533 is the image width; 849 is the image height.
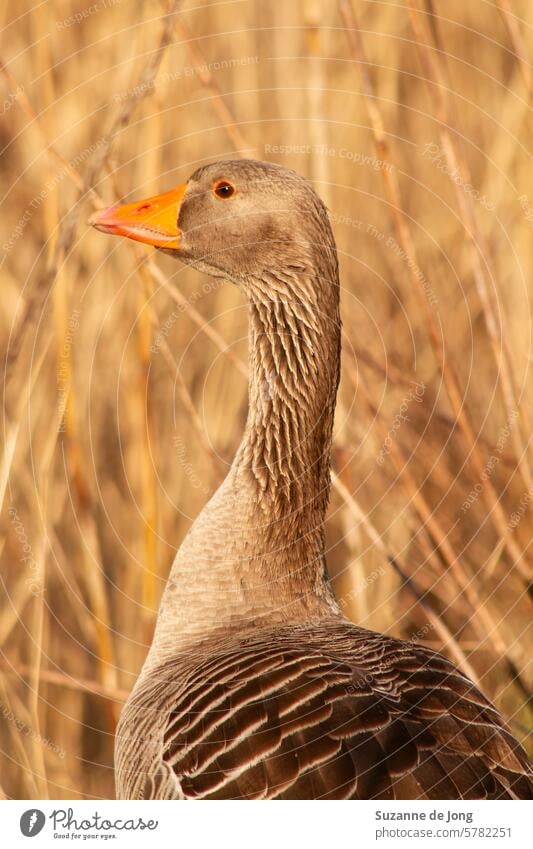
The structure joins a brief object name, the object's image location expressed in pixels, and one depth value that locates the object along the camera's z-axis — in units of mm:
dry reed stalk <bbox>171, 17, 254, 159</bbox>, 6172
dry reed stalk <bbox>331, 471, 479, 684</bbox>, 6277
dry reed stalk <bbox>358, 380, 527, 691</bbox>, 6641
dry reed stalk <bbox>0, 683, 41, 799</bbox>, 6594
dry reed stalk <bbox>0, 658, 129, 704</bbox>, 6792
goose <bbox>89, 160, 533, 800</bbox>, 4367
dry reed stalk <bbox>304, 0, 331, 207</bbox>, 6430
